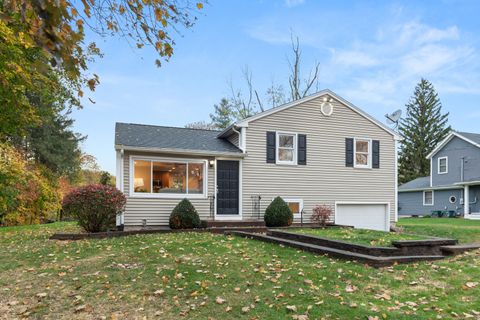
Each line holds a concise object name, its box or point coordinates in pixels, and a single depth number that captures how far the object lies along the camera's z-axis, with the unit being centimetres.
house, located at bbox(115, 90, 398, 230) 1284
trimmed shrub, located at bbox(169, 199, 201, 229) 1185
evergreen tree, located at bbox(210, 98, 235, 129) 3453
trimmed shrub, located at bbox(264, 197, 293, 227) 1282
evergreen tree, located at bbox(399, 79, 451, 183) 4188
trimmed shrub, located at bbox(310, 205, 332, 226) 1430
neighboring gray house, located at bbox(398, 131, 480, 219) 2522
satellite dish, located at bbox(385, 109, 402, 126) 1823
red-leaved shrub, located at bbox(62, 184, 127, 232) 1055
